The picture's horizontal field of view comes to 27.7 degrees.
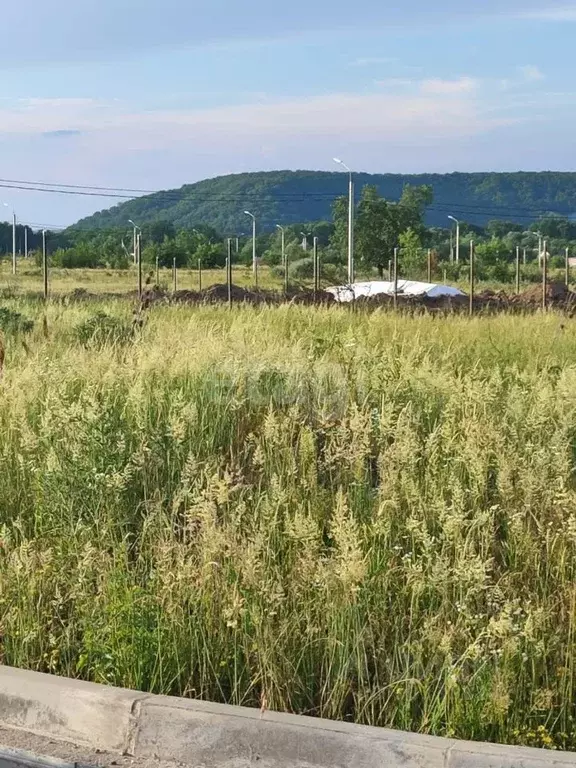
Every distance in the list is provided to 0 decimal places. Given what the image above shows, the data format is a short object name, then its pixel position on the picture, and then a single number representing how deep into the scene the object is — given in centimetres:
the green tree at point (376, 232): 7925
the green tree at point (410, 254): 7250
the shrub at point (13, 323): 1466
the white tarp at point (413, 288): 4044
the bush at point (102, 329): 1359
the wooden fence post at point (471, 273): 2270
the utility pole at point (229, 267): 2554
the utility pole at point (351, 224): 4617
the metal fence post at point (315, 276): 2869
